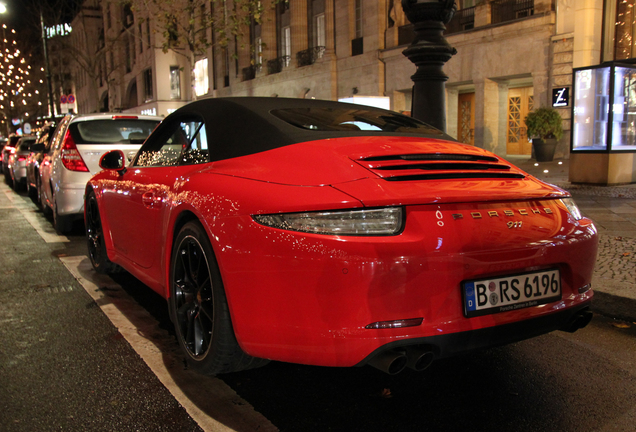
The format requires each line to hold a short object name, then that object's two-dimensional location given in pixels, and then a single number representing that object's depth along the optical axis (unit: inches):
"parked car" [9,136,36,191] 617.0
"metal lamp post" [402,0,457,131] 261.1
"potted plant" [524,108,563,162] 688.4
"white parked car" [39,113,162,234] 293.7
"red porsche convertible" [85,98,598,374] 88.0
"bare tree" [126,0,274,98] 917.2
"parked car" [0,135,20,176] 780.6
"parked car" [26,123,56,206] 379.6
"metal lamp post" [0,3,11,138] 1175.6
